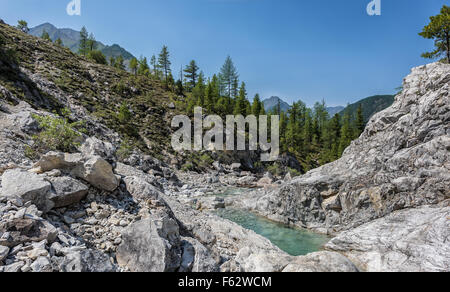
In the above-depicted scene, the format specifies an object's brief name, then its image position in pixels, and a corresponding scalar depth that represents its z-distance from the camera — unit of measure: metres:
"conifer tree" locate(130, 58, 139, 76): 68.62
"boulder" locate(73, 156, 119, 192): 7.03
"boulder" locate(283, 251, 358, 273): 5.52
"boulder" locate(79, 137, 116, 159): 9.53
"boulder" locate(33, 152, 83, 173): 6.64
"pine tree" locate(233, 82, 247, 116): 63.54
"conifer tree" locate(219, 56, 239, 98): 76.31
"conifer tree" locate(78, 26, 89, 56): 71.26
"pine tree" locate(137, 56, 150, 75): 73.69
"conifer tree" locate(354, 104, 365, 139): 58.94
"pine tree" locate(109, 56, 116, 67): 73.19
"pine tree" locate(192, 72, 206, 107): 62.19
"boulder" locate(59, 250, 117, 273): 4.02
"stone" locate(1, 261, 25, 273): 3.62
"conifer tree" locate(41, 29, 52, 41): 64.94
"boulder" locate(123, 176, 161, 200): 8.06
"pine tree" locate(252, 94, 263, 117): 65.44
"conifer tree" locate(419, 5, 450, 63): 23.33
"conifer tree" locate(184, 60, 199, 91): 76.75
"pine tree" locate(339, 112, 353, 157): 51.06
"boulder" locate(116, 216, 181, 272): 4.86
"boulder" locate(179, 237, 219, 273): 5.62
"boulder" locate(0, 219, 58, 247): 4.07
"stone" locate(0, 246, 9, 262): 3.69
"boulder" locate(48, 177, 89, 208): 5.81
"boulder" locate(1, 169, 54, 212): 5.16
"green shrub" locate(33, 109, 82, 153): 9.57
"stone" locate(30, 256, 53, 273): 3.80
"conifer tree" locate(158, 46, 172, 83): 74.12
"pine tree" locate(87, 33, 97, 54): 72.50
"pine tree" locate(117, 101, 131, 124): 40.88
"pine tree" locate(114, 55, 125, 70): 71.10
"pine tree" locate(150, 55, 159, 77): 76.70
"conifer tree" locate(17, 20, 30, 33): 56.97
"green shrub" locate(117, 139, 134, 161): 28.33
